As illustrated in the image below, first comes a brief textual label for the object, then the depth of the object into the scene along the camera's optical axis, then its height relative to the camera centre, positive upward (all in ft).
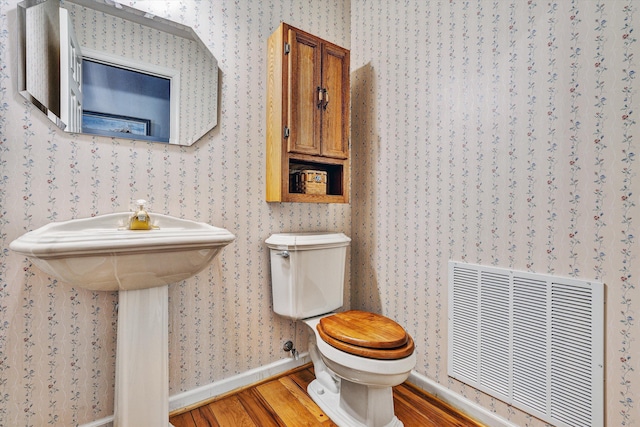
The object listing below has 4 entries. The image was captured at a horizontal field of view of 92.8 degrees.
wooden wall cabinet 4.94 +1.73
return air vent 3.31 -1.59
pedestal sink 2.83 -0.67
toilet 3.67 -1.64
